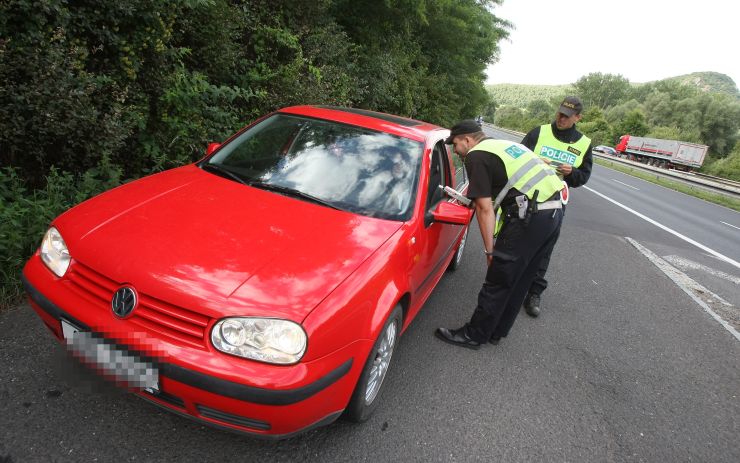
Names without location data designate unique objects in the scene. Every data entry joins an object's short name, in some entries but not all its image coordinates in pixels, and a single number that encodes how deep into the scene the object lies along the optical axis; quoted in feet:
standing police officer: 13.12
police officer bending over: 9.61
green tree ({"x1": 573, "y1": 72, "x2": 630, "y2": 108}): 354.13
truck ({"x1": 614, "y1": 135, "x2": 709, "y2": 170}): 136.98
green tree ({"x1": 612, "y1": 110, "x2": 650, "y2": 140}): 234.99
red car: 5.71
